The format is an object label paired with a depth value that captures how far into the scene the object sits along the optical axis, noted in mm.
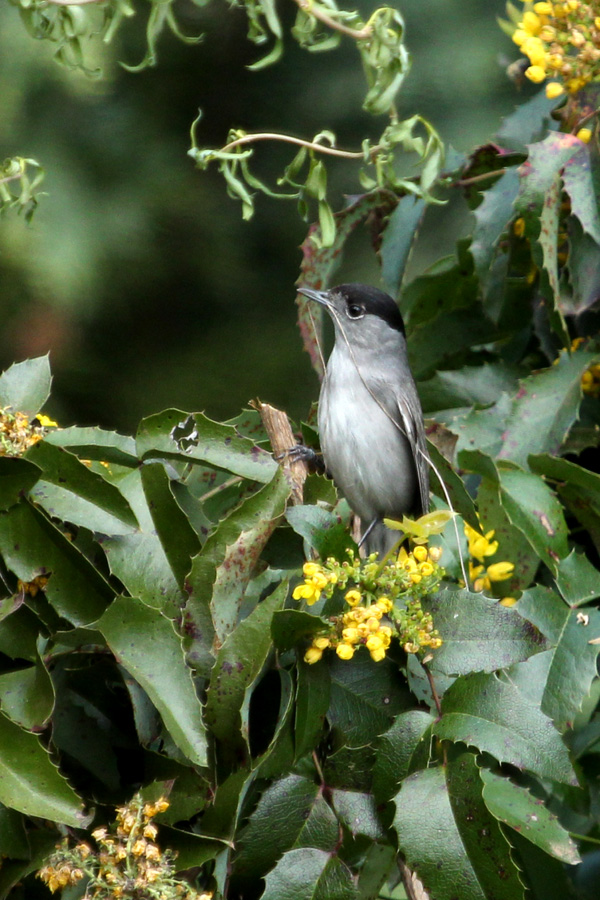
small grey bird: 5013
